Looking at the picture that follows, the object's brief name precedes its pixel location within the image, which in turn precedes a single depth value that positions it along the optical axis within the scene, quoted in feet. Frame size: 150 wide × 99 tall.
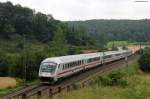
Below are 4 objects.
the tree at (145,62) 232.94
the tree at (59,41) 327.76
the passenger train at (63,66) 132.77
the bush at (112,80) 115.34
